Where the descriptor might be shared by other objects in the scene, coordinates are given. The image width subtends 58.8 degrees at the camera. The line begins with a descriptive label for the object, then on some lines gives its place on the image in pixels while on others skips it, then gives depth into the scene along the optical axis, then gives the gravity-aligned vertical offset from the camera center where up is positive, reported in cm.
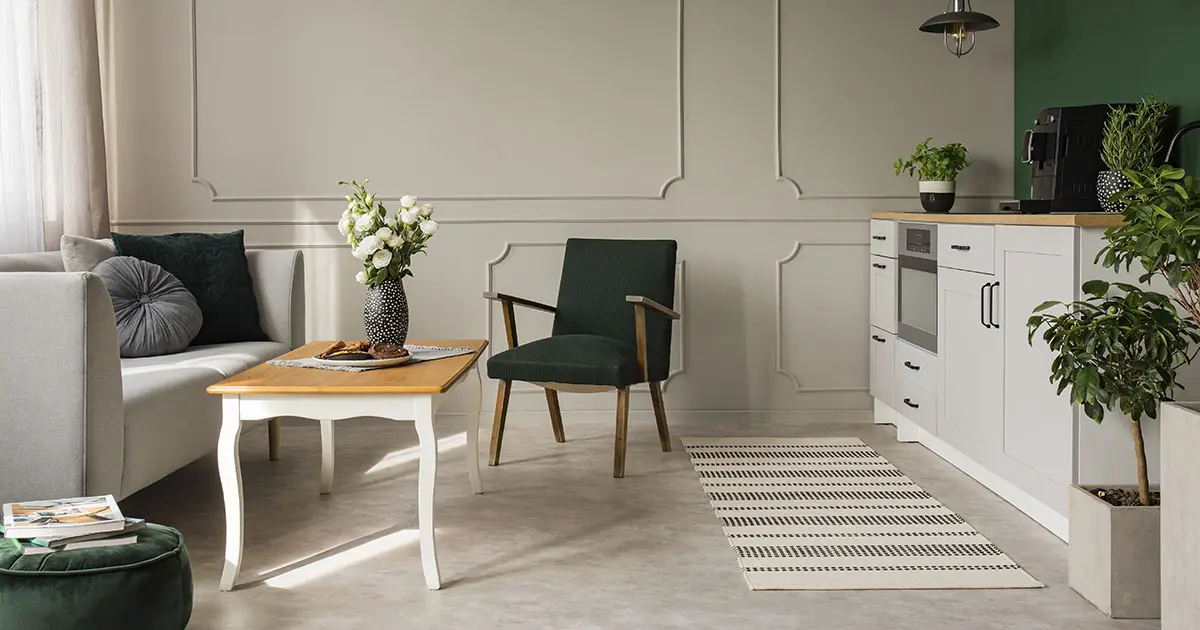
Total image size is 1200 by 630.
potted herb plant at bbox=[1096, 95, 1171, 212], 332 +29
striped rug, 274 -86
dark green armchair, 390 -38
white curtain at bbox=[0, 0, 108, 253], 401 +49
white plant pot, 444 +17
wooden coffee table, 264 -41
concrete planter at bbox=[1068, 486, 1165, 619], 239 -74
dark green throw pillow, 408 -11
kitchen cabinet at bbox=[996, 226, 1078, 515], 288 -40
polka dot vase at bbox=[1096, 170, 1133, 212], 324 +15
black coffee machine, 355 +29
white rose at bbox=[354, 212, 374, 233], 315 +6
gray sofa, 250 -35
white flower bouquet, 315 +3
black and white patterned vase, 327 -22
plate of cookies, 302 -32
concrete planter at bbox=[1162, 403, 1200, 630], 208 -56
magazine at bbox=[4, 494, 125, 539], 216 -56
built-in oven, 401 -19
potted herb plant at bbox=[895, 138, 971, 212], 444 +27
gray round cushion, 375 -22
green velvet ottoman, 207 -67
